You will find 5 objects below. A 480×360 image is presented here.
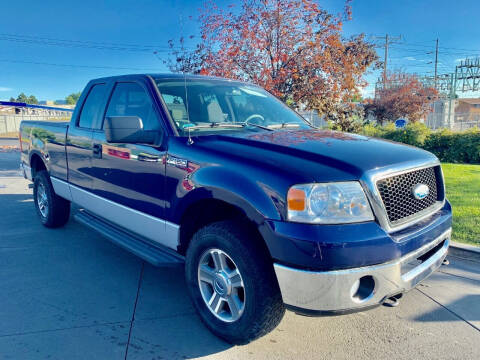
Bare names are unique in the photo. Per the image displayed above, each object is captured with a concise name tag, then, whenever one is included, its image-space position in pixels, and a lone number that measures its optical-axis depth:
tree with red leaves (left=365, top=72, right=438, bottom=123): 29.97
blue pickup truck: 2.35
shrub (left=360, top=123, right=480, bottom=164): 13.70
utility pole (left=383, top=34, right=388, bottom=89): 32.81
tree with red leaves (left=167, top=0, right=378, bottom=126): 8.71
